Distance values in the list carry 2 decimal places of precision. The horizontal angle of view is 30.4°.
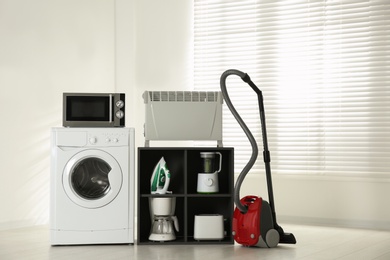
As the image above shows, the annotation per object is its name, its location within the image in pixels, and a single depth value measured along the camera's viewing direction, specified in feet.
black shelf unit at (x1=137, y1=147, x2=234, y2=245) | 15.80
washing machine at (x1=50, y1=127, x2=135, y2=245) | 15.49
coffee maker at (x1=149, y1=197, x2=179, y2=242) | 15.74
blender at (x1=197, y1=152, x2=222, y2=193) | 15.89
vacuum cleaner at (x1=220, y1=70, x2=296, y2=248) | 15.17
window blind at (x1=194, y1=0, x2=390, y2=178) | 19.03
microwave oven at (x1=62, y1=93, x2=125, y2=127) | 15.97
